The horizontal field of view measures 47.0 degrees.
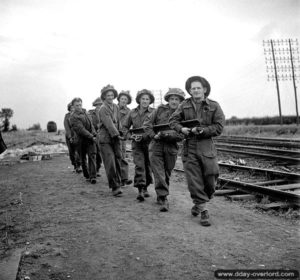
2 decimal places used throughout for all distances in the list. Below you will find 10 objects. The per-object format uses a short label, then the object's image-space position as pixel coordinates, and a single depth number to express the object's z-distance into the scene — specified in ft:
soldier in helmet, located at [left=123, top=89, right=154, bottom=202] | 20.74
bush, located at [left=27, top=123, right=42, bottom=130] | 258.26
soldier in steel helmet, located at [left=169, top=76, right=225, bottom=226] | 15.69
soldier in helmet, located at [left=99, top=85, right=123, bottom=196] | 22.12
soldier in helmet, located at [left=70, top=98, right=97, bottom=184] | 27.43
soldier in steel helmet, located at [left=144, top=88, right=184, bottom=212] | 18.48
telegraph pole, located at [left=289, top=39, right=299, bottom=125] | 95.46
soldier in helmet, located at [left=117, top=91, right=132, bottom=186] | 25.23
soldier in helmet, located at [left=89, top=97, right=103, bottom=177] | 32.83
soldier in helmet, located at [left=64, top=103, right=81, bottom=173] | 34.01
